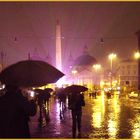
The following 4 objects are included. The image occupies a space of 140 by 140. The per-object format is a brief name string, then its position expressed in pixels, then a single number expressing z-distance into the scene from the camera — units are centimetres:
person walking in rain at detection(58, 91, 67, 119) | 2235
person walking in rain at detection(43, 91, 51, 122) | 1995
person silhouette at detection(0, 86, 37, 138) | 793
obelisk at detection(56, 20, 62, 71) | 7438
